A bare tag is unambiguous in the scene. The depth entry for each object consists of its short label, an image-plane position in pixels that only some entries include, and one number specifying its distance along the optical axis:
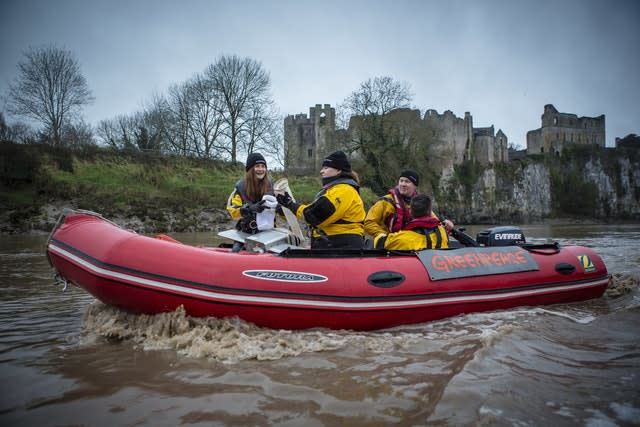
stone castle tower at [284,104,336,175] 41.48
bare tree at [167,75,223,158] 30.58
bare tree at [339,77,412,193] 29.89
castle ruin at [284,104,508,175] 39.62
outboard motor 5.20
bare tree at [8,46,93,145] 25.72
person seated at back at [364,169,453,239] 4.99
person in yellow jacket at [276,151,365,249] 4.17
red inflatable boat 3.44
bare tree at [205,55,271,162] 30.03
